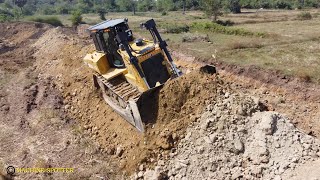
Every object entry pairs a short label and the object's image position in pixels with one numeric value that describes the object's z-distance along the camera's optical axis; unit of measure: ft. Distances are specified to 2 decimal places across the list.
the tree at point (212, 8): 73.33
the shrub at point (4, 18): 80.14
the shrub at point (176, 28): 61.09
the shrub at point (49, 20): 73.47
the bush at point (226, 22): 69.02
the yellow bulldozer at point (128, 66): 23.24
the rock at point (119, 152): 22.62
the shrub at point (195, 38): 50.32
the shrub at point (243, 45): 42.67
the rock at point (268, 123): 19.50
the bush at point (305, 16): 69.40
